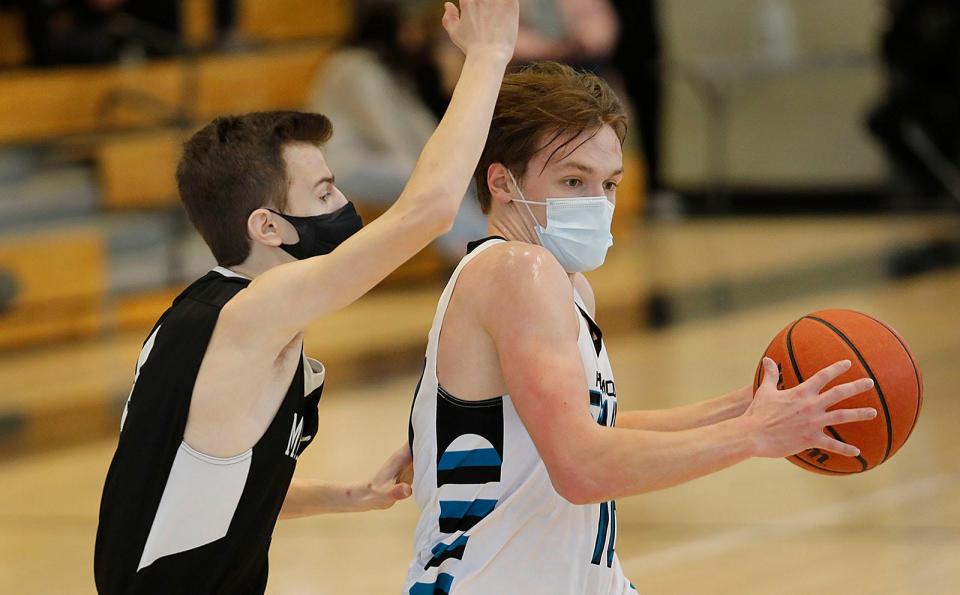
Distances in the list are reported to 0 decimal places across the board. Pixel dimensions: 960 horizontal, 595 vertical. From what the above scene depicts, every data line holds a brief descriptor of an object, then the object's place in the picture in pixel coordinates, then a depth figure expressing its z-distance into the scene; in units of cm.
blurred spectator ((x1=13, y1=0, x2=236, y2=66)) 1992
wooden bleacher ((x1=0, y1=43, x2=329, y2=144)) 1931
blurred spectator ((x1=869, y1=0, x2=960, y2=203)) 2339
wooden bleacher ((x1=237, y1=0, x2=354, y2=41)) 2364
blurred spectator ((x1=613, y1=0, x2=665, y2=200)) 2633
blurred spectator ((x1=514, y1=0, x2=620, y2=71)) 2156
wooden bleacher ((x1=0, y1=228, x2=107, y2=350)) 1692
